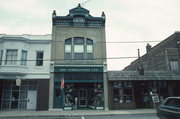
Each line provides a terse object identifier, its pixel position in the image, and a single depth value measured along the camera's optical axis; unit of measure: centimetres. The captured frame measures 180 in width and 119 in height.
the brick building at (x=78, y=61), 1959
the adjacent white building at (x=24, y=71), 1884
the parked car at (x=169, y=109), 750
